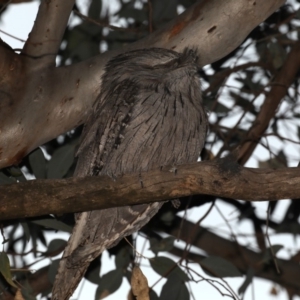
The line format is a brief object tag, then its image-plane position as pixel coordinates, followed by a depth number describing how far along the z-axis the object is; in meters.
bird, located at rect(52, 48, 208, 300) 7.10
